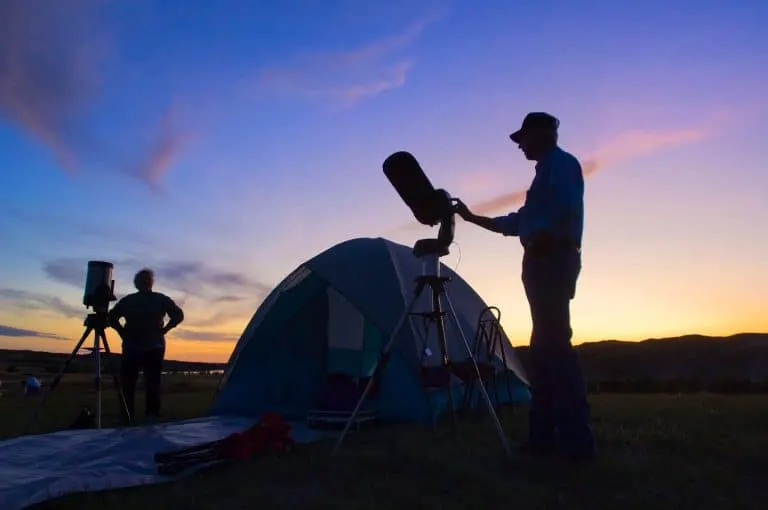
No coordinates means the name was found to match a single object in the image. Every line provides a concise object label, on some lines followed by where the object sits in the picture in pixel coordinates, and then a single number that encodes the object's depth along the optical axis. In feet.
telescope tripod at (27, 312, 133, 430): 21.24
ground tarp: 11.53
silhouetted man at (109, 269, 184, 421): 25.22
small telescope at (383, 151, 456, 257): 15.61
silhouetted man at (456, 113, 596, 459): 13.85
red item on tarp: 14.70
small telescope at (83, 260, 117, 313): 21.78
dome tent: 23.11
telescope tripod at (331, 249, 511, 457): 15.58
